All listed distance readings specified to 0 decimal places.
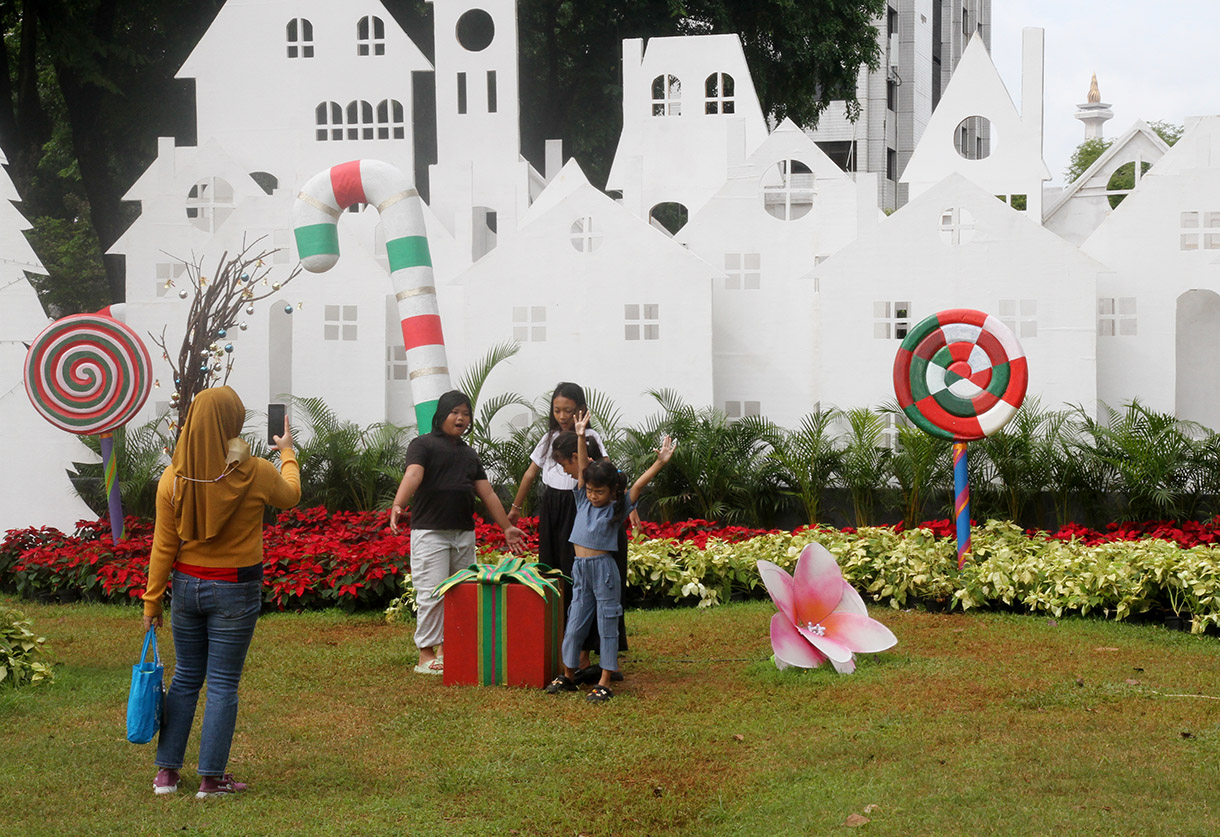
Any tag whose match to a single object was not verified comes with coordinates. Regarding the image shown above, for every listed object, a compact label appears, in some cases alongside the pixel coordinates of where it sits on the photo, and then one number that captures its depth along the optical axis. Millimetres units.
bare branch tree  11461
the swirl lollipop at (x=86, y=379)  11242
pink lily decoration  7457
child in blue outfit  7004
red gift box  7309
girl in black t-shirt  7562
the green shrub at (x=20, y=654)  7312
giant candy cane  11836
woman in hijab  5242
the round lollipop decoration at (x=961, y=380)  9875
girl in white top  7570
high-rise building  42750
